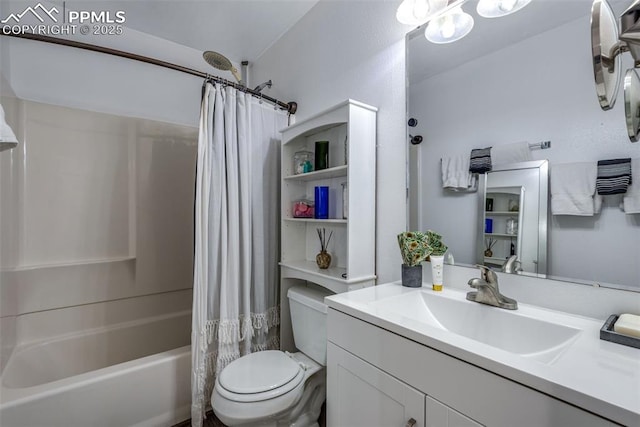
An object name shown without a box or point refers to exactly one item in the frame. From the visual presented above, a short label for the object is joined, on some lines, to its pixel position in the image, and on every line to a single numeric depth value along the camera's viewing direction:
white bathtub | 1.23
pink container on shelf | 1.76
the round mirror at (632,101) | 0.53
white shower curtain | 1.53
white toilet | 1.17
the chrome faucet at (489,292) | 0.95
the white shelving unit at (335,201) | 1.39
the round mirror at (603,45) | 0.45
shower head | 1.47
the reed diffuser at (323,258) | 1.64
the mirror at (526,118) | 0.84
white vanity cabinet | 0.57
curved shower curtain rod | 1.39
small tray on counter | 0.67
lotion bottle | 1.17
